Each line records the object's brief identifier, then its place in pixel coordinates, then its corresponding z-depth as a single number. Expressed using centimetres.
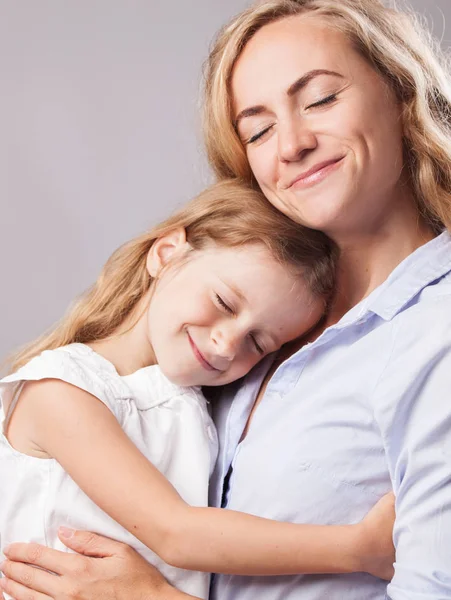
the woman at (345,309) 111
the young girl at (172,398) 115
